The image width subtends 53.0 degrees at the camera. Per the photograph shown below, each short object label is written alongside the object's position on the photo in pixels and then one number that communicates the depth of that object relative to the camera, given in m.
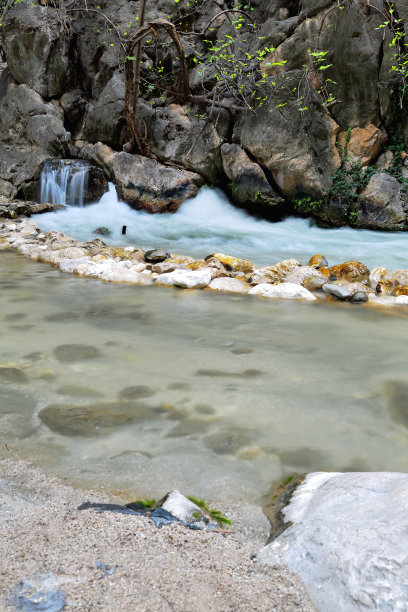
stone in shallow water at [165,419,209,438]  2.05
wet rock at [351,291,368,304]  5.04
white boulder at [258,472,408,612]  0.98
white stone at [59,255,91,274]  6.37
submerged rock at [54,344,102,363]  2.96
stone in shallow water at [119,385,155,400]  2.42
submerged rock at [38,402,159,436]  2.05
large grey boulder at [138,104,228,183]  11.36
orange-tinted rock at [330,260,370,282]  5.89
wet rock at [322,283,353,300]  5.09
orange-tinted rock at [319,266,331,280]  5.99
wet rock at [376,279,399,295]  5.41
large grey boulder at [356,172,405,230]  9.70
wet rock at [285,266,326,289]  5.48
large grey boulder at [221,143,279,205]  10.30
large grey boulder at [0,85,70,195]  13.68
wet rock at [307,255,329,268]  6.41
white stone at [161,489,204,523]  1.40
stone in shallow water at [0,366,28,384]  2.56
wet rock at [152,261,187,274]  6.08
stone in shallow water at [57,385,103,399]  2.42
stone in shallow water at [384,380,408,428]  2.27
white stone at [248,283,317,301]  5.12
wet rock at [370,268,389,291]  5.76
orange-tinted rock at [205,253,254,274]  6.35
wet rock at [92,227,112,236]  9.77
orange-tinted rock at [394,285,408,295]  5.22
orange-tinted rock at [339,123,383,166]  10.36
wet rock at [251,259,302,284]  5.82
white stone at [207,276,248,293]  5.44
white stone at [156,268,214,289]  5.54
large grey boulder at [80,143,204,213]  11.23
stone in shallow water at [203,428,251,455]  1.93
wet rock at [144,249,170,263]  6.74
